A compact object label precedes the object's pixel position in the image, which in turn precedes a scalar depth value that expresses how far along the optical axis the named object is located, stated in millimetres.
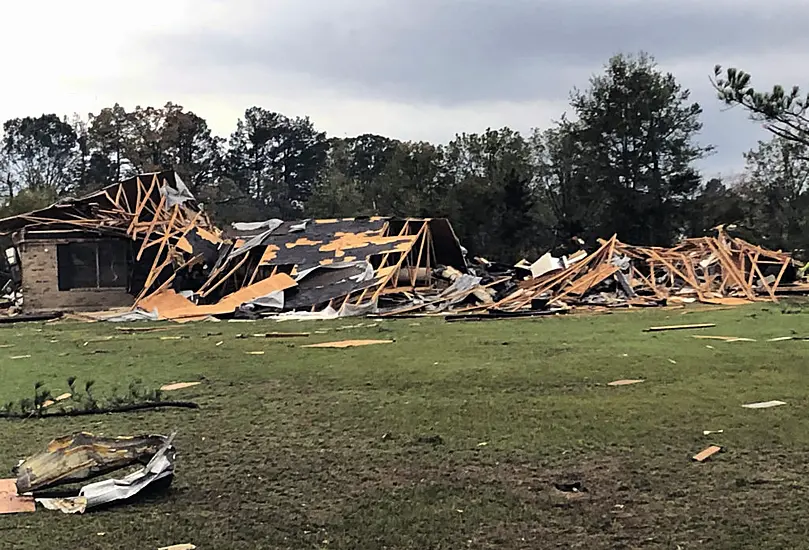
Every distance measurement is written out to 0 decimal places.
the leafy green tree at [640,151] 39094
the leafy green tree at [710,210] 39469
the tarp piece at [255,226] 22203
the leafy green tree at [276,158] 58500
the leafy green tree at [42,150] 53188
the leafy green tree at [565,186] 39938
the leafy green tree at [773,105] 10891
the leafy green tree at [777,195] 37375
